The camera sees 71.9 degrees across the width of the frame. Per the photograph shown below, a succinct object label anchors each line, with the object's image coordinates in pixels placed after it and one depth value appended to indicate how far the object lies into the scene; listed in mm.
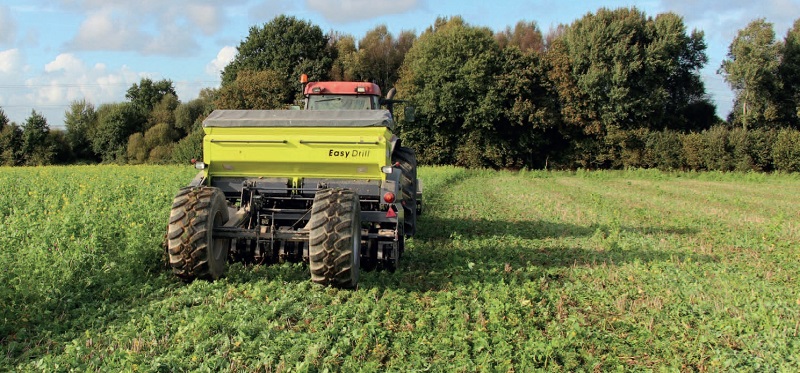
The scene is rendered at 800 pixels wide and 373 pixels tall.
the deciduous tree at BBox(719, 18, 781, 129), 36656
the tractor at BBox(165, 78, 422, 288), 6824
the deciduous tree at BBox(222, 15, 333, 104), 44062
